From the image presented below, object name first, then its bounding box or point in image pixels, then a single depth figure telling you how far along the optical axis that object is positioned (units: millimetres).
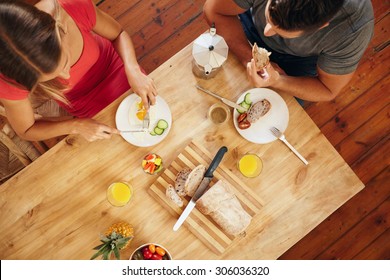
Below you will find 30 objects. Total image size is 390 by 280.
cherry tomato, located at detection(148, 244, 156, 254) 1616
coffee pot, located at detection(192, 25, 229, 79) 1566
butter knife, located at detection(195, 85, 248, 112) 1671
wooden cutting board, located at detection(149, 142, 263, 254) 1635
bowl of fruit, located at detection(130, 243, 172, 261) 1617
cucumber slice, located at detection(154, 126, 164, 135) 1678
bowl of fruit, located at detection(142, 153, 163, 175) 1647
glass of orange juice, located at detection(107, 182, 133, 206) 1654
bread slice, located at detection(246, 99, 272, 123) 1677
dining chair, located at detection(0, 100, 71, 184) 1856
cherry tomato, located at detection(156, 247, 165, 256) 1621
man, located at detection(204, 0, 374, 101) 1296
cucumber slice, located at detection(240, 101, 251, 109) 1698
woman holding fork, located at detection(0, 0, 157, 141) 1245
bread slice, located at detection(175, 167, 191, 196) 1616
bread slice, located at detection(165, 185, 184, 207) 1611
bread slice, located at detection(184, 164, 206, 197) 1600
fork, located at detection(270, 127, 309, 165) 1686
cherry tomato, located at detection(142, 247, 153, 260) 1615
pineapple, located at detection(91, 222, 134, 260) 1570
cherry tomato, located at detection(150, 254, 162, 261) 1619
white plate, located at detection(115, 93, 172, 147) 1683
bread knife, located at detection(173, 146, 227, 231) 1614
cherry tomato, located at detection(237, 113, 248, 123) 1679
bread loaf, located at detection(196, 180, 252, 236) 1594
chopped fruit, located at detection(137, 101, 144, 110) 1692
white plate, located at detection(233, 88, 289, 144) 1696
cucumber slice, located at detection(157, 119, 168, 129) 1675
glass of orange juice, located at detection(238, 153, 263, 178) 1673
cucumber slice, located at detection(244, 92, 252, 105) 1698
